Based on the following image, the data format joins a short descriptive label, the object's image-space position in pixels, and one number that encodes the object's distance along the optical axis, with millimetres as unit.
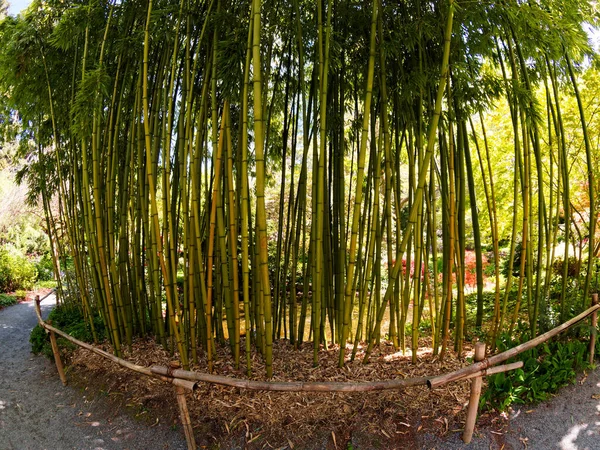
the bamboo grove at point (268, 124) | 2254
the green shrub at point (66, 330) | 3416
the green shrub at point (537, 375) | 2312
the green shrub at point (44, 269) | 7625
